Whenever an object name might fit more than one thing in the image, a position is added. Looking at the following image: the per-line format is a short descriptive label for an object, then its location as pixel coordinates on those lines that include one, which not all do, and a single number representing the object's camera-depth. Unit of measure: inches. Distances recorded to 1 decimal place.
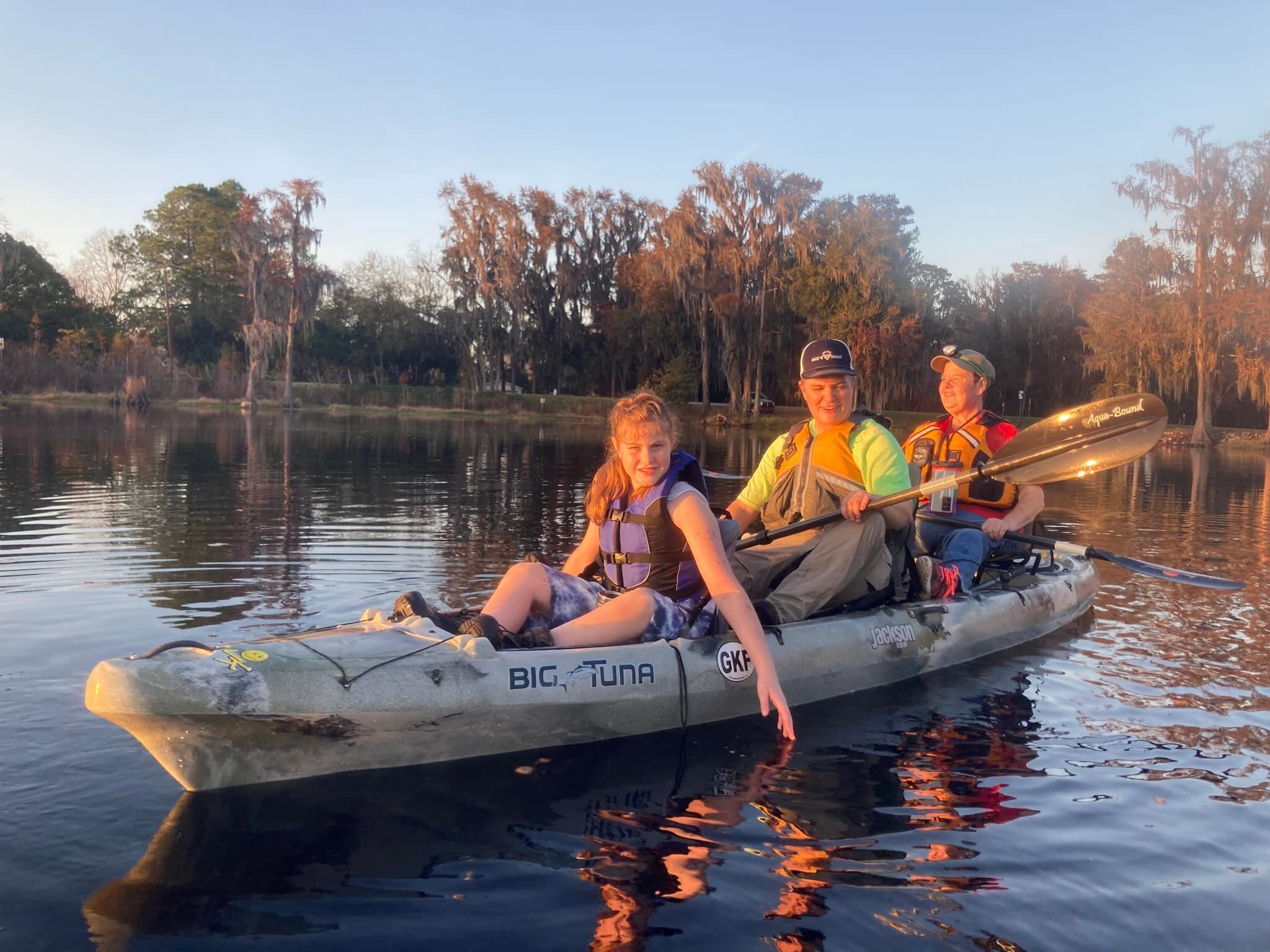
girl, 181.0
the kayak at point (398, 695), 148.3
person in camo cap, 281.0
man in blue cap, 220.7
